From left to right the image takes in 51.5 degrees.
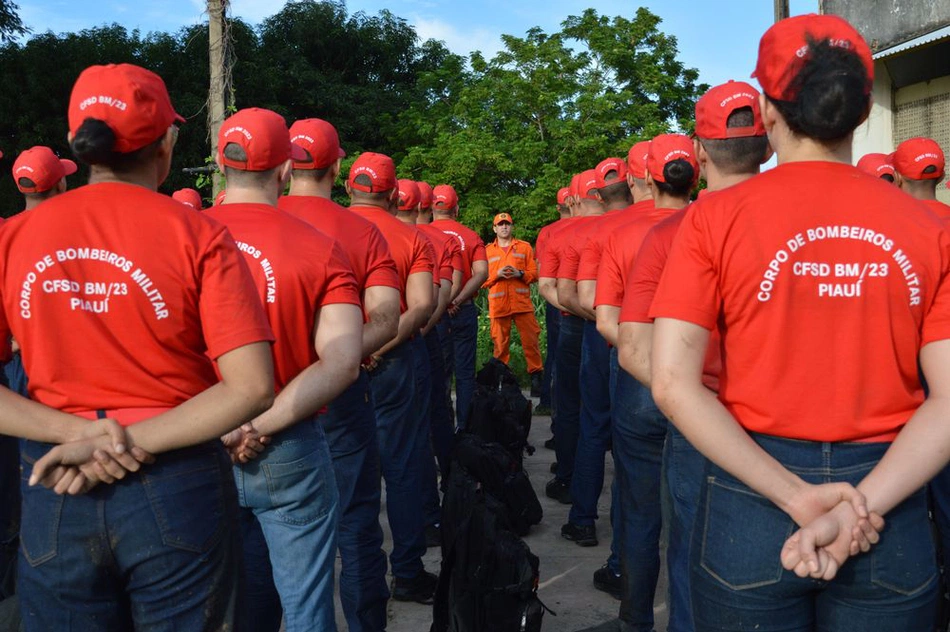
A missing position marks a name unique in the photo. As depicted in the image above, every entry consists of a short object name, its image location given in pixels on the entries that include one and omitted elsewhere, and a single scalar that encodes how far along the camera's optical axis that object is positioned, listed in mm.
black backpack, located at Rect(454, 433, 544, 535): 5617
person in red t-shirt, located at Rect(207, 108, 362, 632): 3018
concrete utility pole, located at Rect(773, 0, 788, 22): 10922
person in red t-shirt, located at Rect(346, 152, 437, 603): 5109
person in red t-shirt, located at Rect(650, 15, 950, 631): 2043
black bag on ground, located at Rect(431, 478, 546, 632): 4043
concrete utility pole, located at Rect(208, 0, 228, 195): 13344
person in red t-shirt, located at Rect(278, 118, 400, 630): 3932
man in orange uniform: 12109
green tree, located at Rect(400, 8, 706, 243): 24266
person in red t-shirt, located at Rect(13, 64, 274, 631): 2180
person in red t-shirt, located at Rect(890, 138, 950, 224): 4824
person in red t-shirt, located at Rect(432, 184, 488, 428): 9484
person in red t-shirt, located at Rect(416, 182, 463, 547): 6309
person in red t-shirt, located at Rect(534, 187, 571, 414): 9391
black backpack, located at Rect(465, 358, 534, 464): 7164
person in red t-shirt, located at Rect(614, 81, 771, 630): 3113
